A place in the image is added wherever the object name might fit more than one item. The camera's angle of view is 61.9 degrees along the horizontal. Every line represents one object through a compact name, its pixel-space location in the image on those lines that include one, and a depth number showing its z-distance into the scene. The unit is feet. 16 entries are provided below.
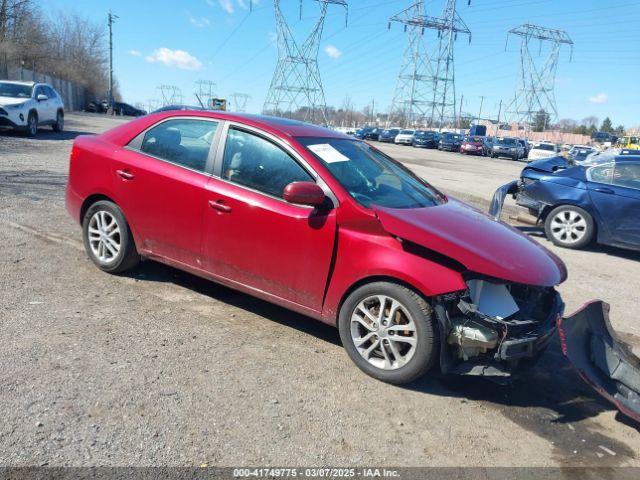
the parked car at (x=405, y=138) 160.76
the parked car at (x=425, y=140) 154.30
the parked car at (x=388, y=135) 178.19
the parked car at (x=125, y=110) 189.67
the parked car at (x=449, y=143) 148.36
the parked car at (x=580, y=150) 104.56
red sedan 11.21
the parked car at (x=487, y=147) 141.28
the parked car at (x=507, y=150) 138.51
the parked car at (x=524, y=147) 140.96
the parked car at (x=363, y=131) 184.65
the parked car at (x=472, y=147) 140.05
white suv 51.21
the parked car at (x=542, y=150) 124.67
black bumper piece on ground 10.98
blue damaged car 25.77
